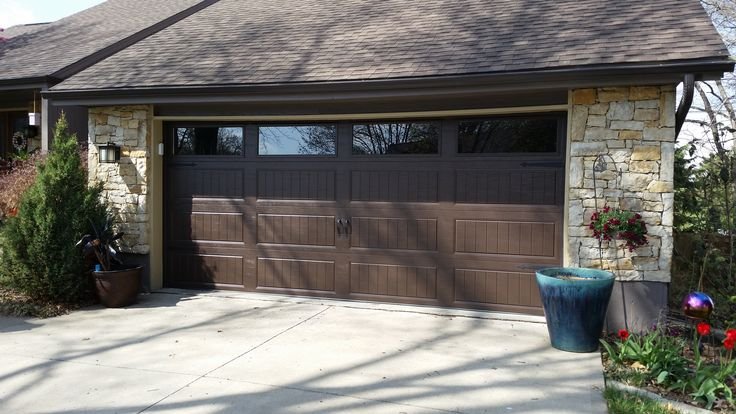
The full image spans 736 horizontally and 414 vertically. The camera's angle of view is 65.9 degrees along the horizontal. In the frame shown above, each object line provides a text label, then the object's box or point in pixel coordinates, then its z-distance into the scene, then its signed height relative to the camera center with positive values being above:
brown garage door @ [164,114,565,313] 6.18 -0.12
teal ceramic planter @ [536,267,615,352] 4.82 -0.94
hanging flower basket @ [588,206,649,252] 5.25 -0.27
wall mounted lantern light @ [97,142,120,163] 7.16 +0.57
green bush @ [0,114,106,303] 6.37 -0.43
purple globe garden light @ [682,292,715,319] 4.70 -0.89
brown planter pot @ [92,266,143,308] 6.52 -1.03
